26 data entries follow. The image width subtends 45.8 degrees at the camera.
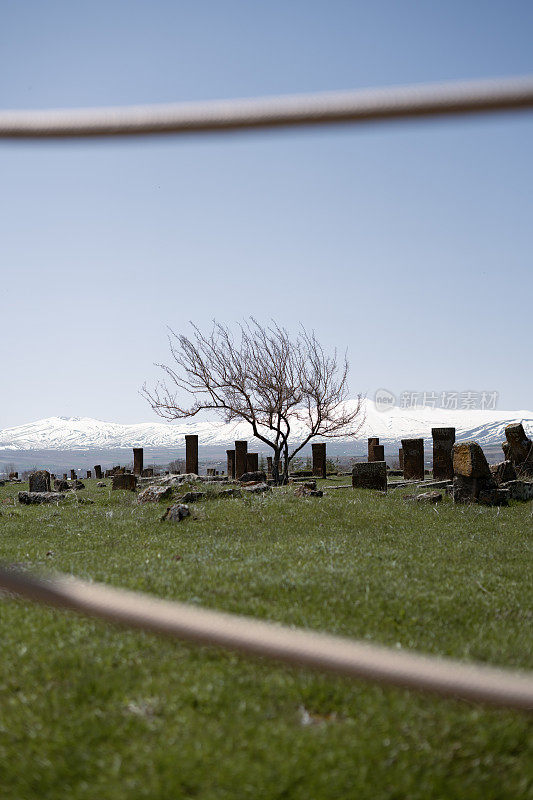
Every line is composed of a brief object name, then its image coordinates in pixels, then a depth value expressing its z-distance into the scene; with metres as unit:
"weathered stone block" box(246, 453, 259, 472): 29.27
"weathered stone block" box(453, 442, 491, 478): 11.41
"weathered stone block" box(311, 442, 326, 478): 26.44
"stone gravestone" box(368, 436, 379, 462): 25.20
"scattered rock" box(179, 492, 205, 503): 11.38
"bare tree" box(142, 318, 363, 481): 25.94
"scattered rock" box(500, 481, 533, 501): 12.16
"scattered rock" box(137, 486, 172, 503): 11.91
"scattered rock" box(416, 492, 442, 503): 11.50
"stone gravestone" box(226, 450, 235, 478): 29.80
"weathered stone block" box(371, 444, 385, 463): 24.44
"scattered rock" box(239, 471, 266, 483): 22.20
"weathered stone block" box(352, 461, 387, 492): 14.91
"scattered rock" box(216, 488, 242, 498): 12.05
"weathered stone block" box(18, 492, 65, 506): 13.11
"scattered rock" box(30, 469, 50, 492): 17.72
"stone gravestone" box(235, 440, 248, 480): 27.93
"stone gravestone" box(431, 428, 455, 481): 19.86
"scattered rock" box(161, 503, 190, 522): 9.05
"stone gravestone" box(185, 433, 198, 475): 26.48
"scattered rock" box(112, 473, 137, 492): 17.75
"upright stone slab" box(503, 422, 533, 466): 14.34
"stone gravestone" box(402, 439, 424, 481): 21.88
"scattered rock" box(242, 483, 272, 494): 13.14
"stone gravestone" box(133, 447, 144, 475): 31.27
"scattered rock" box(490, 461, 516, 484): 14.36
